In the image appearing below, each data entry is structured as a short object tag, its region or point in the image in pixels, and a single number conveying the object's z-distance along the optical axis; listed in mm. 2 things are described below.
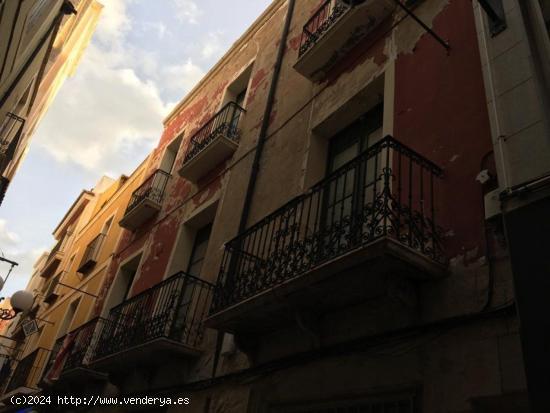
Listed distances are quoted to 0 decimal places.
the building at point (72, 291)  13620
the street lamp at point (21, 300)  11867
